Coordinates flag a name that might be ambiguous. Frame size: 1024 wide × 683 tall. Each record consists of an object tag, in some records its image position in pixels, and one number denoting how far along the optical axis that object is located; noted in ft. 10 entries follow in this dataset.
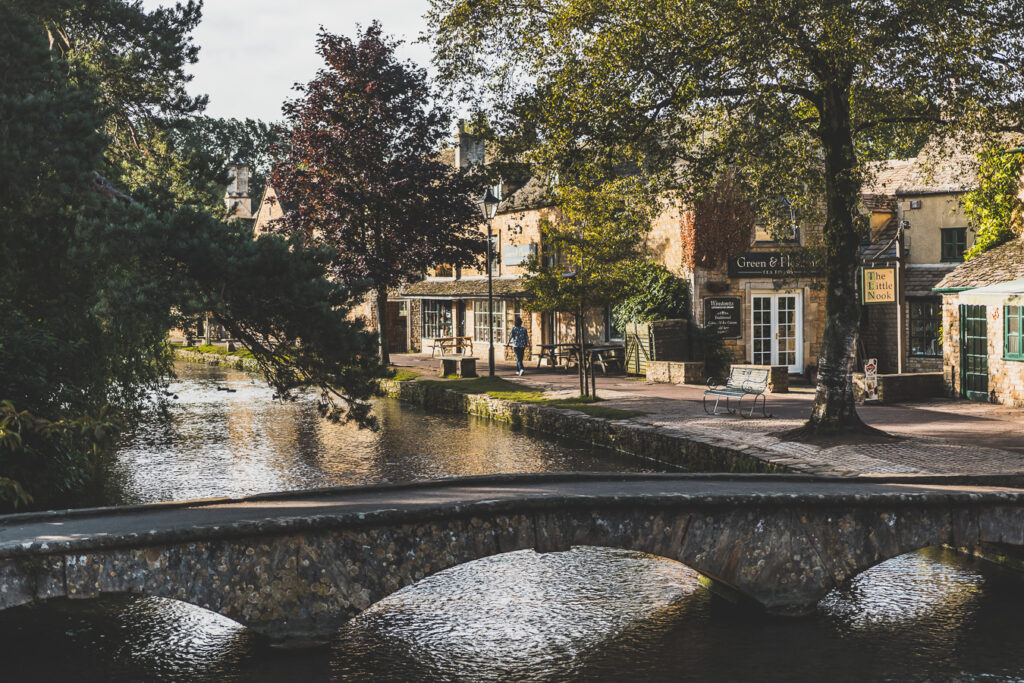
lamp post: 84.64
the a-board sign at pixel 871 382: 68.03
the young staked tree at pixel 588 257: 70.23
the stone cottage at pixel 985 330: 62.90
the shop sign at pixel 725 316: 87.61
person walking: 95.86
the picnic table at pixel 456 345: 116.67
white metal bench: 60.80
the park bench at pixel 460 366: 92.32
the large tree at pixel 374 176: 95.86
